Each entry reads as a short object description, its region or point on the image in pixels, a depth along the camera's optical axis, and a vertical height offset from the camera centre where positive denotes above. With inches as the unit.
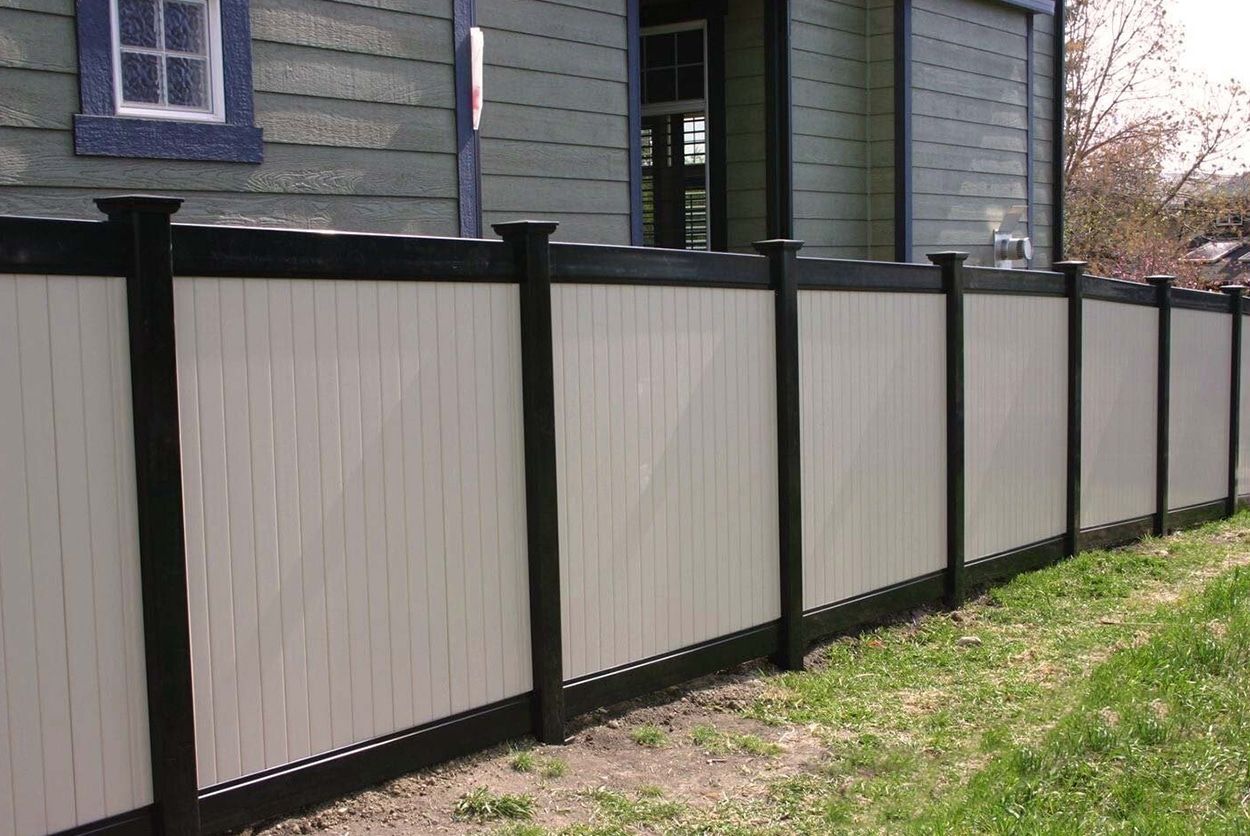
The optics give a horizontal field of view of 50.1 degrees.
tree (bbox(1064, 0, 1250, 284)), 1090.7 +93.6
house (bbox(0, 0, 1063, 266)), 209.3 +36.2
